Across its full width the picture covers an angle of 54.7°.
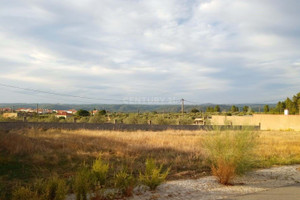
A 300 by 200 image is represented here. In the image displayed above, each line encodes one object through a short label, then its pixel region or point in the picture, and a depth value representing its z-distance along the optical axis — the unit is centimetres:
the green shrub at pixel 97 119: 4322
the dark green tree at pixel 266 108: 7531
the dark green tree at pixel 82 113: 5842
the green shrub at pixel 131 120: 4512
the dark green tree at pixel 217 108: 8368
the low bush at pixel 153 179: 850
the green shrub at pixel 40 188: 682
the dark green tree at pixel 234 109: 8694
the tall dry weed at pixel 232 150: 994
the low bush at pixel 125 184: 786
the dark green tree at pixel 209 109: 8505
